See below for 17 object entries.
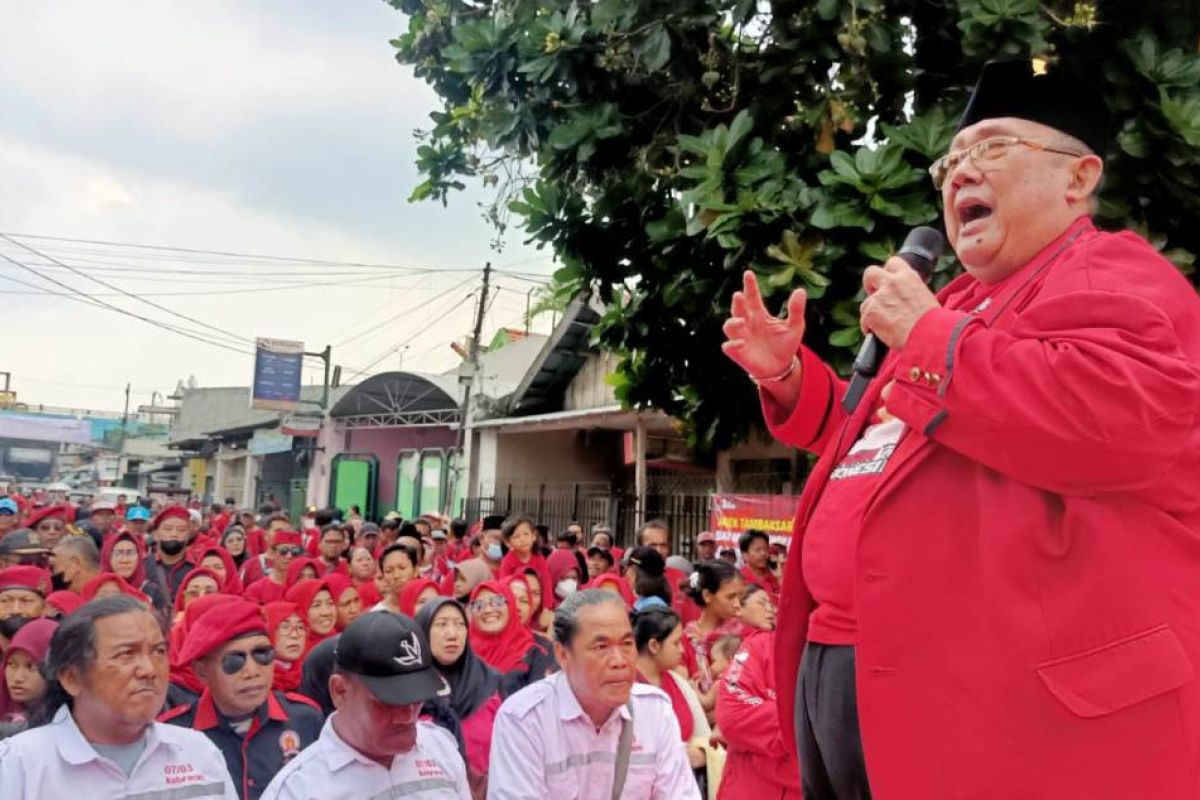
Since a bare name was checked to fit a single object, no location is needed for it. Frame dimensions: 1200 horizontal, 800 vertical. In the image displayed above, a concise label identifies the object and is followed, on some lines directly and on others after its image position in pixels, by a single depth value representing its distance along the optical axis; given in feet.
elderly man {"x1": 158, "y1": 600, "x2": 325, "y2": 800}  12.84
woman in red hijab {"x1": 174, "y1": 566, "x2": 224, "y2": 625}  21.15
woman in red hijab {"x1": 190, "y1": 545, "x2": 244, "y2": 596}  23.41
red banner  31.71
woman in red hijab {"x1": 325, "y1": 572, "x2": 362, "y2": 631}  21.38
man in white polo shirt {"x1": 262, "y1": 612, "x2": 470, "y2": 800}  9.32
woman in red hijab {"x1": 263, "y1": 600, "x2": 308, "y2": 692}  17.24
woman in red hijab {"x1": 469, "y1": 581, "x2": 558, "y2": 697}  18.38
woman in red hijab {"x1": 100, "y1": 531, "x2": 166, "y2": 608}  26.55
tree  16.29
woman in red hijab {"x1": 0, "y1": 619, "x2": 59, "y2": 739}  13.99
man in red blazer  5.12
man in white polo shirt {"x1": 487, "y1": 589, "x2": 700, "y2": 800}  11.17
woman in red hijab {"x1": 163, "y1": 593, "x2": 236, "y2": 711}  13.52
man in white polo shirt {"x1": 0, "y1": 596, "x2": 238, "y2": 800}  9.09
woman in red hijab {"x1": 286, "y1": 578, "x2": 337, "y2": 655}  20.20
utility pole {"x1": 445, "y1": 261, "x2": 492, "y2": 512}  62.23
